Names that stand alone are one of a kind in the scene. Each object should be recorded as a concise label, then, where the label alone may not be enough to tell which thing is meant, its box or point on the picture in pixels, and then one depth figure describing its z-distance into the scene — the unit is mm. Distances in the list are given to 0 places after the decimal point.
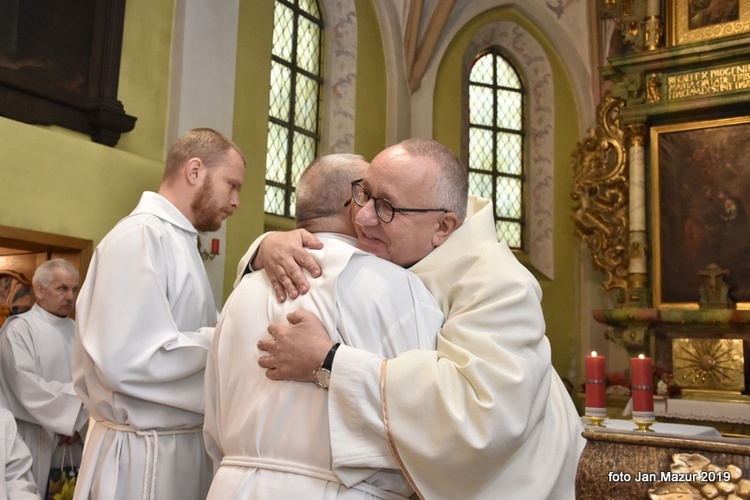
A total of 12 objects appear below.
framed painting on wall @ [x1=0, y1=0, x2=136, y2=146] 5152
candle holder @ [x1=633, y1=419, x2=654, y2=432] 3543
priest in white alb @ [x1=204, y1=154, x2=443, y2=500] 1725
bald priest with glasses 1653
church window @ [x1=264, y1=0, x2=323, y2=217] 8414
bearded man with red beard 2596
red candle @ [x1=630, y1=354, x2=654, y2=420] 3549
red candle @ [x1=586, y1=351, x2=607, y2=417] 3719
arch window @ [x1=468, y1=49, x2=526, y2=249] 11047
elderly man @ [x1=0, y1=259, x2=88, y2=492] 4695
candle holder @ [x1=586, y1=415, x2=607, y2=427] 3633
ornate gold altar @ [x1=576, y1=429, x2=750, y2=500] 1678
